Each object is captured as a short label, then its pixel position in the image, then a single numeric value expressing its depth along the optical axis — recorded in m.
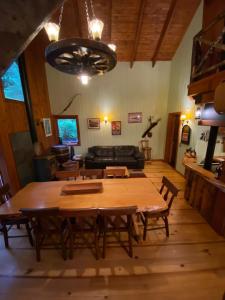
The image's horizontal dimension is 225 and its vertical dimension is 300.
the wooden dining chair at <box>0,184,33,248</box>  2.26
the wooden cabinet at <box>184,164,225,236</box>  2.57
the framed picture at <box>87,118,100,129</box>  6.53
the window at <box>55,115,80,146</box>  6.49
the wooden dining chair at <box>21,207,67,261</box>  1.92
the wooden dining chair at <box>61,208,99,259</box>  1.86
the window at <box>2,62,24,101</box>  3.63
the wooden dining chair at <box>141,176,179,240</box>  2.38
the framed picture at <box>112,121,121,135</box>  6.58
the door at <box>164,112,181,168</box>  6.05
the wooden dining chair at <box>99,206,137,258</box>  2.03
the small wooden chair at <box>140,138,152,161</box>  6.78
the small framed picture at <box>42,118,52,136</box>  5.61
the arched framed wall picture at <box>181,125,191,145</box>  4.75
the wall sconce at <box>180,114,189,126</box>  4.85
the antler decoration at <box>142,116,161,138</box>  6.54
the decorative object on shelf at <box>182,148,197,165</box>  3.97
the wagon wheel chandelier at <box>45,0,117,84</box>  1.33
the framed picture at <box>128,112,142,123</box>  6.53
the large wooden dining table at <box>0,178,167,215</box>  2.04
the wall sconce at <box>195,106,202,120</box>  4.06
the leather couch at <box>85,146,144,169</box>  5.86
